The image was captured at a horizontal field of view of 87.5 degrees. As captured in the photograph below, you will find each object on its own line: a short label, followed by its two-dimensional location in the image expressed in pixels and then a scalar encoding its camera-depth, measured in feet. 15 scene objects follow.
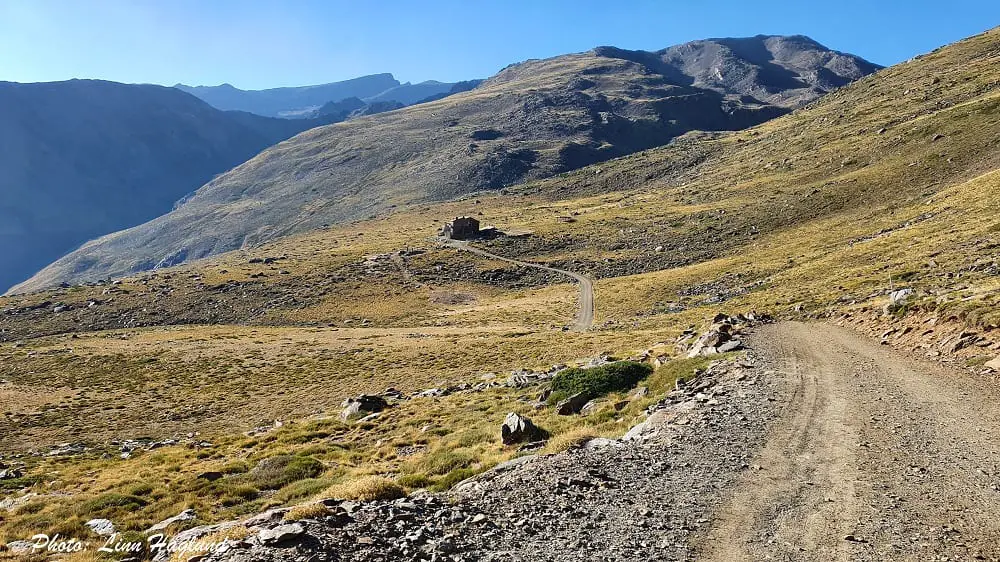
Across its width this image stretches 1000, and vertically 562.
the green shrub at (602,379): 71.92
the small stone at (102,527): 49.16
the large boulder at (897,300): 84.99
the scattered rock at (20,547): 46.02
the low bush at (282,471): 61.72
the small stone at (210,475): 65.82
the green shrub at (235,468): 69.39
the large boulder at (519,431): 54.54
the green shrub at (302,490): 54.95
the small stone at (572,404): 68.23
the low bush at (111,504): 55.78
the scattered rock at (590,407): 64.85
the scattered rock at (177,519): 49.06
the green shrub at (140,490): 62.24
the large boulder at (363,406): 94.22
